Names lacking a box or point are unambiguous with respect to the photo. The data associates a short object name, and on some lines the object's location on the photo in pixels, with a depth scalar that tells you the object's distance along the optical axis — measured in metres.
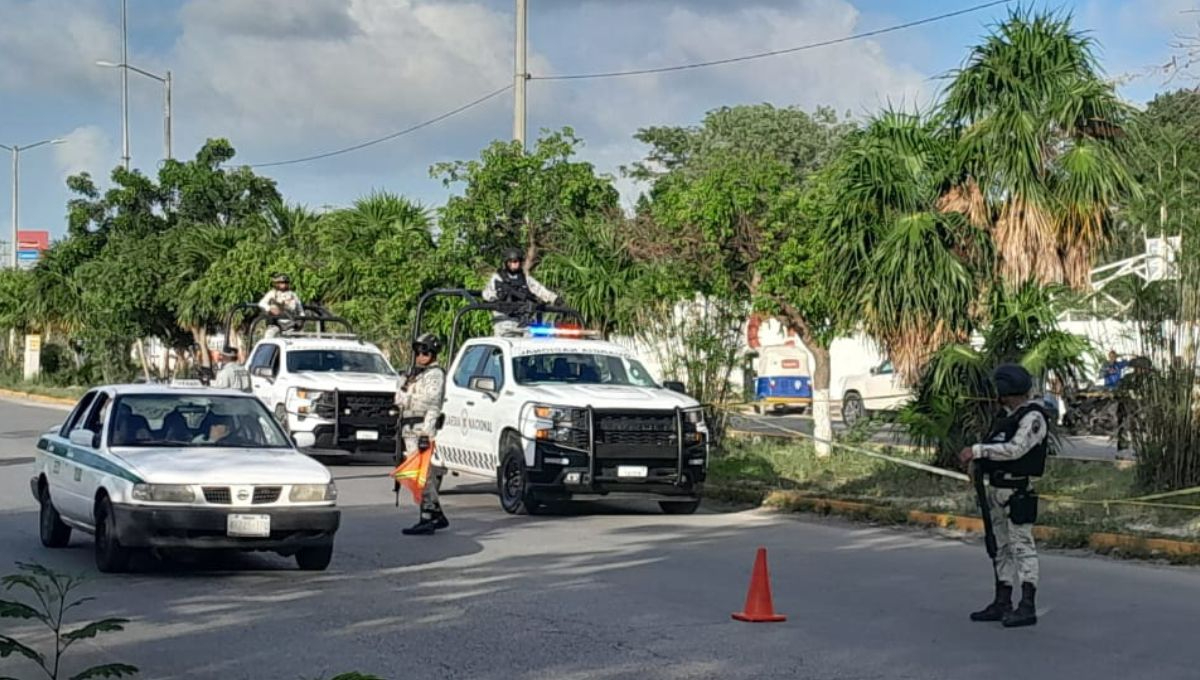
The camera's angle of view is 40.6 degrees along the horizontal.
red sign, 103.99
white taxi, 11.62
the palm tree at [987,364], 17.42
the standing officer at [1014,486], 10.03
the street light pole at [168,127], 46.93
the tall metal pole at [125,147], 49.71
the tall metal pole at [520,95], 25.91
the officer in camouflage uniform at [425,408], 15.21
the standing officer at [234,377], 21.34
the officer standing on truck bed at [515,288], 21.03
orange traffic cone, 10.24
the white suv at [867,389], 35.75
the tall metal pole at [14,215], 68.88
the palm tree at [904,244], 18.36
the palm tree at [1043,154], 18.11
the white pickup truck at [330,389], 23.80
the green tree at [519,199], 26.06
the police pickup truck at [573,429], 16.59
